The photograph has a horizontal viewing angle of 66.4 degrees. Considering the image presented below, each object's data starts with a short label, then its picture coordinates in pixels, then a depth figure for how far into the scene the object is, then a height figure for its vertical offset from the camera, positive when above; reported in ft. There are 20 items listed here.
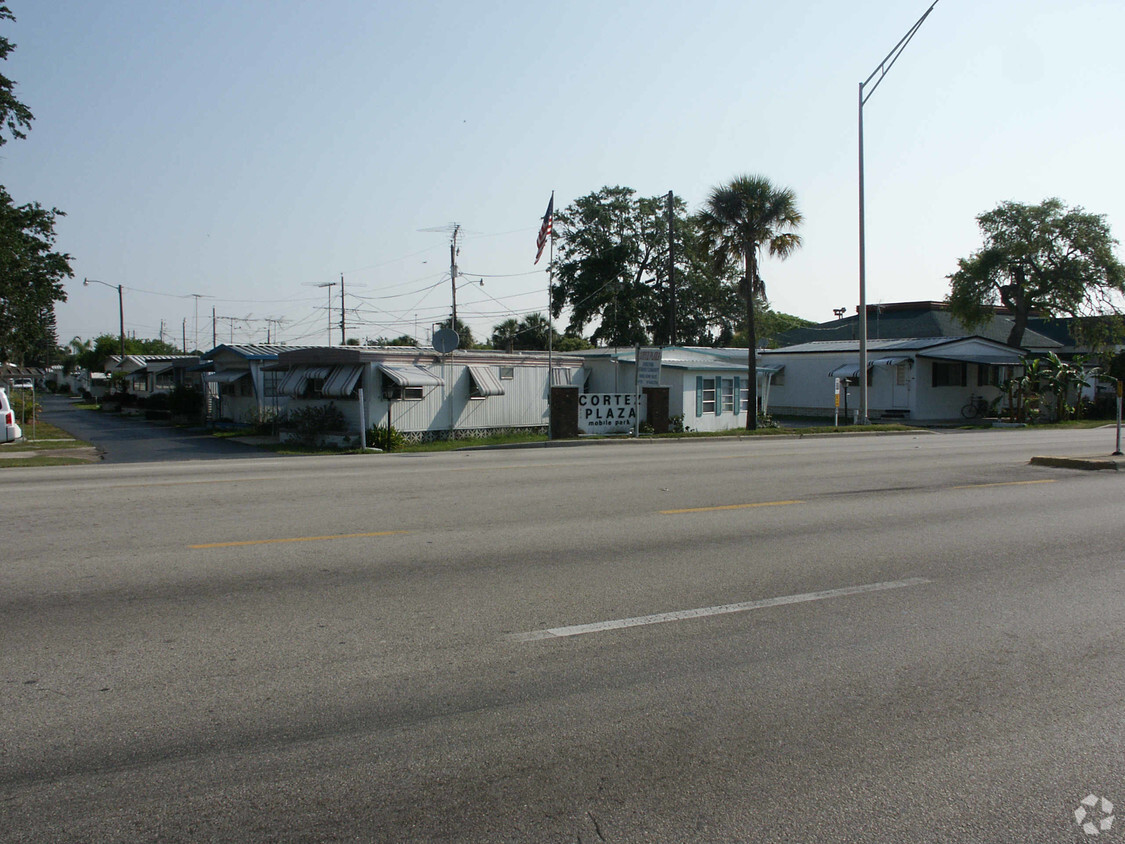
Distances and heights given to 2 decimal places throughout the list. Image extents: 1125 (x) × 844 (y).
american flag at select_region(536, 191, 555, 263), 80.33 +16.45
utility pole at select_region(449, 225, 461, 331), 164.66 +28.32
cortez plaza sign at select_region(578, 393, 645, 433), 86.99 -0.94
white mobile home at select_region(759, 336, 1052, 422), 134.21 +4.04
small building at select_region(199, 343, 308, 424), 111.65 +3.19
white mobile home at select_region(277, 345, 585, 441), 87.35 +2.01
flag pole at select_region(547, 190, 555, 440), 82.24 +3.61
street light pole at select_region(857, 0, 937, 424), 101.30 +8.61
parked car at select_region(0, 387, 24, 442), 82.99 -1.35
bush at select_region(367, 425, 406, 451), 84.38 -3.35
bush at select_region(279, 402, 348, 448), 89.71 -1.91
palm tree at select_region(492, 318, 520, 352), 211.20 +18.29
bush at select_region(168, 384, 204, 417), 141.59 +0.63
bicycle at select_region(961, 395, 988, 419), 134.82 -1.27
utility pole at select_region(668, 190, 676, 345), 130.02 +16.72
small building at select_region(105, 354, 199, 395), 171.73 +7.43
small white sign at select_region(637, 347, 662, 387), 84.12 +3.60
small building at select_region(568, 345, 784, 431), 104.27 +2.43
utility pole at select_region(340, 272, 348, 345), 209.85 +22.70
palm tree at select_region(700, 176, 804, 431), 99.19 +20.89
